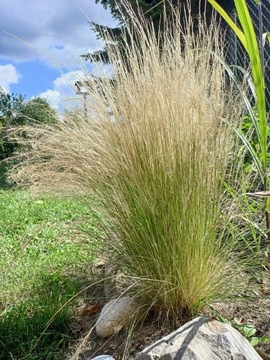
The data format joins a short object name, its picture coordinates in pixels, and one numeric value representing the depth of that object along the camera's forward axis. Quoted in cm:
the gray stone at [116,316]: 162
